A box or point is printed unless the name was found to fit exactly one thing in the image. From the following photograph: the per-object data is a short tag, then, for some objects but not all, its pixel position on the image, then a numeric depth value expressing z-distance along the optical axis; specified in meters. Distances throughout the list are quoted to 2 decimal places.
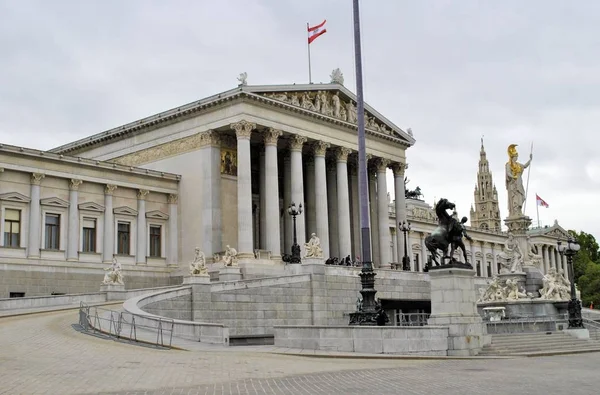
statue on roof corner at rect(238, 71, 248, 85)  57.97
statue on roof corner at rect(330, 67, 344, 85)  66.18
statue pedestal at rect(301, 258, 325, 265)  47.45
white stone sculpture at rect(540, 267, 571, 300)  42.06
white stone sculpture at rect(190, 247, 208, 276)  40.59
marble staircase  28.14
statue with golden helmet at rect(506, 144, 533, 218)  47.62
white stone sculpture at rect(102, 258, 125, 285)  42.07
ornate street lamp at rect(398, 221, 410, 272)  62.08
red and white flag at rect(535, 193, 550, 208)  96.36
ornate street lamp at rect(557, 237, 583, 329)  35.69
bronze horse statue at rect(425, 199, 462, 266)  28.70
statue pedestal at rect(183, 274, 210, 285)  40.09
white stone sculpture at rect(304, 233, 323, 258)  46.09
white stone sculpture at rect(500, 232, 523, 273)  45.50
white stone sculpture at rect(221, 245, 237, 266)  46.72
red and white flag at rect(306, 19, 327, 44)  59.41
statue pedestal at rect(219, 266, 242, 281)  46.47
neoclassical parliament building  52.03
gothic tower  178.00
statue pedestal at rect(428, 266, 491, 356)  26.84
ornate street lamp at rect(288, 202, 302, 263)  49.31
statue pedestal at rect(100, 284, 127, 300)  40.91
